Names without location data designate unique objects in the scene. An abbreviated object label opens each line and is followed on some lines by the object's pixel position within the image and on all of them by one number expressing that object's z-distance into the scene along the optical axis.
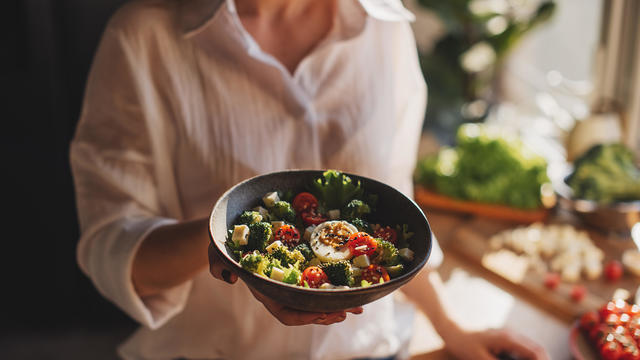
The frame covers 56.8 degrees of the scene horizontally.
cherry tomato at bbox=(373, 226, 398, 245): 0.93
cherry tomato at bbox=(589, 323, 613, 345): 1.28
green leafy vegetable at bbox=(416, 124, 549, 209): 2.15
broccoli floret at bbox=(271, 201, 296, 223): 0.94
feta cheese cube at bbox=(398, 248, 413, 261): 0.87
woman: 1.24
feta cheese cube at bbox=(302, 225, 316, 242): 0.92
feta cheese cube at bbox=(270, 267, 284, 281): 0.80
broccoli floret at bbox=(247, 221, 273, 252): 0.87
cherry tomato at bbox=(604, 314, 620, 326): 1.27
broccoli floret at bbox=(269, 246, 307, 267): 0.85
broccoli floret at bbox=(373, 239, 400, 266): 0.87
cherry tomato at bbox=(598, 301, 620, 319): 1.32
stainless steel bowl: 1.94
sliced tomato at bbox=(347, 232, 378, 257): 0.87
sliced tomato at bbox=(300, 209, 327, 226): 0.95
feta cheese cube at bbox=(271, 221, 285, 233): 0.91
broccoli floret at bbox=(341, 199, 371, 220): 0.96
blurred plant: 2.78
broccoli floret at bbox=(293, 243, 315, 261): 0.88
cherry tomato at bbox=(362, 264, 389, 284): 0.83
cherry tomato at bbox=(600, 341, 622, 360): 1.22
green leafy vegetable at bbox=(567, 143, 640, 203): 2.00
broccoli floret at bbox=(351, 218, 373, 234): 0.93
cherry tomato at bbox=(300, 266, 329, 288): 0.82
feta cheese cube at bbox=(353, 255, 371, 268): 0.86
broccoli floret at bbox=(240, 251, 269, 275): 0.81
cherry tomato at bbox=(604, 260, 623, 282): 1.75
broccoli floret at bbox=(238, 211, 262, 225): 0.91
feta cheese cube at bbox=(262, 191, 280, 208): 0.96
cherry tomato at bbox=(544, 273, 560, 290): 1.71
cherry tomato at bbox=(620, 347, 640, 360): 1.17
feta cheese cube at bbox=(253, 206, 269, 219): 0.94
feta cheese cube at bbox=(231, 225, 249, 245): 0.87
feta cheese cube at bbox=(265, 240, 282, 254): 0.86
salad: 0.83
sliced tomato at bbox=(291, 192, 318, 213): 0.98
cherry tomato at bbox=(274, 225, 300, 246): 0.91
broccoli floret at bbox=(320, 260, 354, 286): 0.82
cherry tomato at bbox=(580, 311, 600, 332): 1.36
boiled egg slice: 0.86
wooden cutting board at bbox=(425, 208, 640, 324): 1.66
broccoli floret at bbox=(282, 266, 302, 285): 0.80
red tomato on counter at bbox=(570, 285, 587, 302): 1.64
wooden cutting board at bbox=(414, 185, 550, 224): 2.11
